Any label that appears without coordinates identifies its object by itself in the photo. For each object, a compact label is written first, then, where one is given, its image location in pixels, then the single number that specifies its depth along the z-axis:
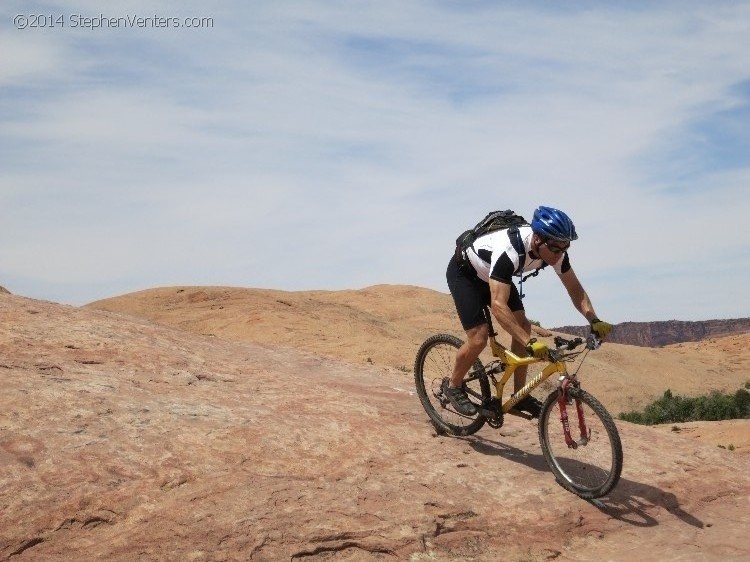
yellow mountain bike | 5.89
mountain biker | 6.04
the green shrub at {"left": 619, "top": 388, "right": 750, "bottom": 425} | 18.58
